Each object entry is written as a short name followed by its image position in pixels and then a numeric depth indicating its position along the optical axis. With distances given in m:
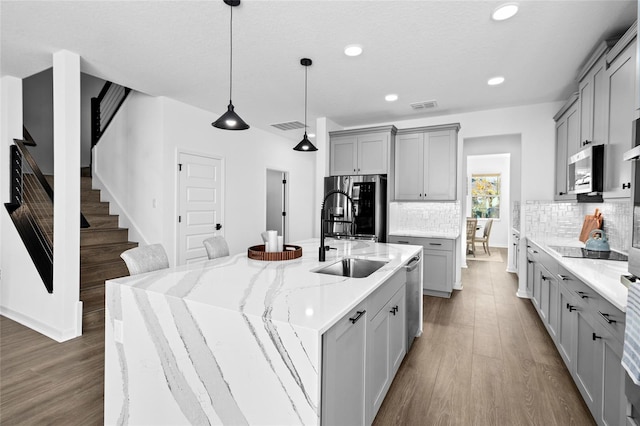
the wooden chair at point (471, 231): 7.49
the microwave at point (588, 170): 2.51
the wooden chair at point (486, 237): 7.79
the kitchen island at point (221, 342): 1.15
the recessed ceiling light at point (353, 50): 2.83
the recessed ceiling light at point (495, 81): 3.51
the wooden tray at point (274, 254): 2.29
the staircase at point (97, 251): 3.41
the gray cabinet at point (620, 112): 2.10
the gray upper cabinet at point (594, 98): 2.53
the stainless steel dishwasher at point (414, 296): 2.60
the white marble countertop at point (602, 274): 1.54
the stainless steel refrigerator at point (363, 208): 4.74
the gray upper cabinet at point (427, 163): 4.60
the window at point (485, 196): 9.29
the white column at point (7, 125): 3.66
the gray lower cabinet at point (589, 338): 1.51
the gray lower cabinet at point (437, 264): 4.35
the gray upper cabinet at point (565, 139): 3.28
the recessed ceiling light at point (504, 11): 2.23
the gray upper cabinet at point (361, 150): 4.84
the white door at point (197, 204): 4.48
